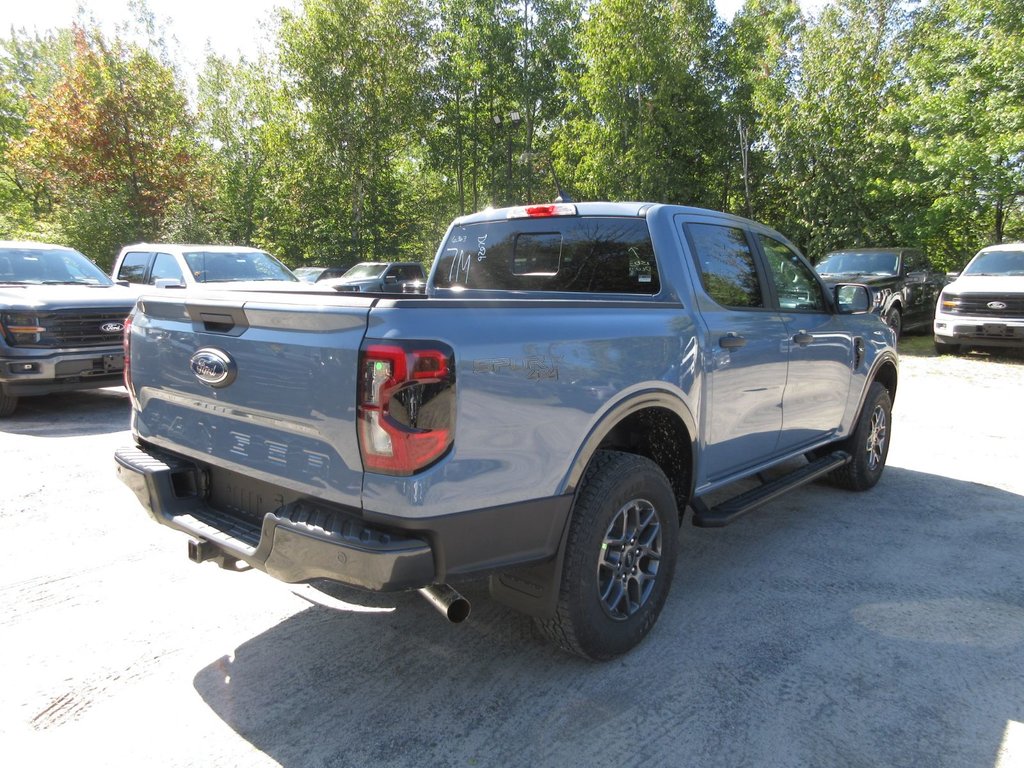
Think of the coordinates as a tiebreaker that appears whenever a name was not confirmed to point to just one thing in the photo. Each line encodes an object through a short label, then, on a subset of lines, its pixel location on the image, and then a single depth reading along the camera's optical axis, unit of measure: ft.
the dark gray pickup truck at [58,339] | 23.16
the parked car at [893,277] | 44.14
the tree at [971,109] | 50.57
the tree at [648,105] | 81.30
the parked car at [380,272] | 57.31
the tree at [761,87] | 82.94
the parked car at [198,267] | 32.24
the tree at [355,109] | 88.58
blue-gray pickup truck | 7.02
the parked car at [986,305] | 37.88
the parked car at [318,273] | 71.46
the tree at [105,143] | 75.25
